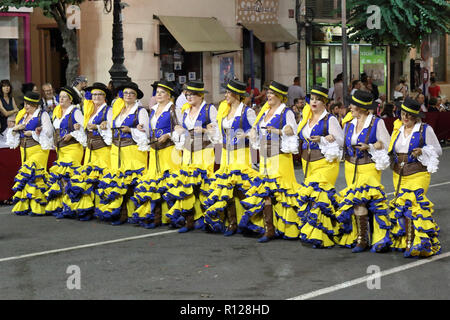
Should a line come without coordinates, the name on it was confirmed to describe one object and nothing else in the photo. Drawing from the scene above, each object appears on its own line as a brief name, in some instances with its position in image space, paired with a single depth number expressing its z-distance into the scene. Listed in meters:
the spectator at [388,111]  20.82
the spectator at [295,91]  23.88
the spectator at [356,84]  21.66
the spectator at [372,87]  23.23
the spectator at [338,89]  23.61
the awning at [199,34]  24.12
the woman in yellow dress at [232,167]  10.88
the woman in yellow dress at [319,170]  10.09
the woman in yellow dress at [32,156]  12.87
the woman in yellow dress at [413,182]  9.50
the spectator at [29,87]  18.72
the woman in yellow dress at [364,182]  9.79
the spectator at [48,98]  16.31
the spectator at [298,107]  18.32
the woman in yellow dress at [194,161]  11.20
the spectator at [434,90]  27.89
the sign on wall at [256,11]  26.92
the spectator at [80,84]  16.06
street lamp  18.59
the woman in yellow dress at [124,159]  11.88
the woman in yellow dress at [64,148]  12.59
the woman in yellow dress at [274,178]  10.59
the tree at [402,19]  25.31
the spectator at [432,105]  23.05
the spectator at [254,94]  22.02
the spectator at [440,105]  24.43
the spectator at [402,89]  25.82
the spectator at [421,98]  22.75
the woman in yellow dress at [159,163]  11.54
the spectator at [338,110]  17.81
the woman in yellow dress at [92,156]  12.23
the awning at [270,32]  26.94
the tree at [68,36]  20.30
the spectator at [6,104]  17.64
